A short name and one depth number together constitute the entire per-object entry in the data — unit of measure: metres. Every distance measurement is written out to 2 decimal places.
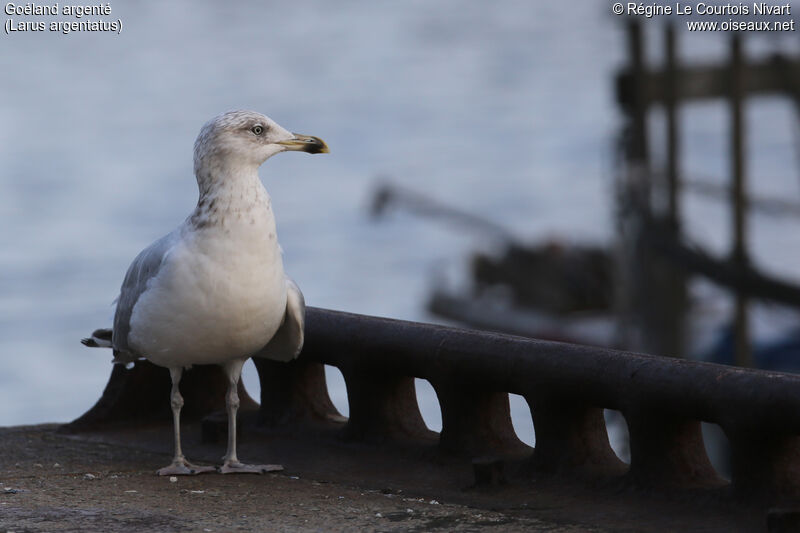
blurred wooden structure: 29.64
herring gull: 10.38
